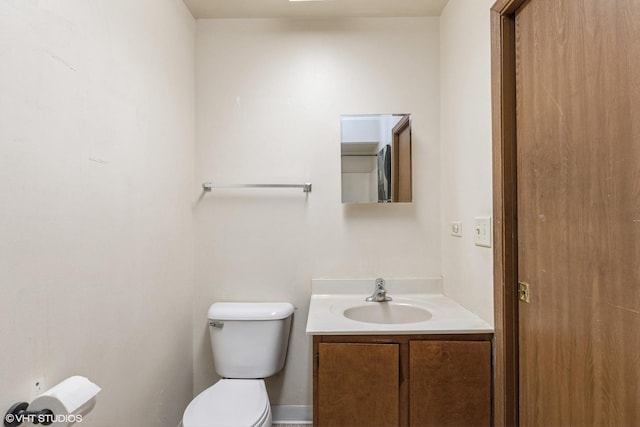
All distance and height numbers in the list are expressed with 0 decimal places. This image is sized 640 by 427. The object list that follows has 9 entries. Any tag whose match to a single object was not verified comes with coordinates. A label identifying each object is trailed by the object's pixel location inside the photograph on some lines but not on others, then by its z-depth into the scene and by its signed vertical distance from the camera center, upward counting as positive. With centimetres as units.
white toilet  174 -65
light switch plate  132 -7
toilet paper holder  75 -46
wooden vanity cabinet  129 -65
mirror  181 +33
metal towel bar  184 +18
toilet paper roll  79 -45
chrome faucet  177 -42
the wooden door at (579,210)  76 +1
